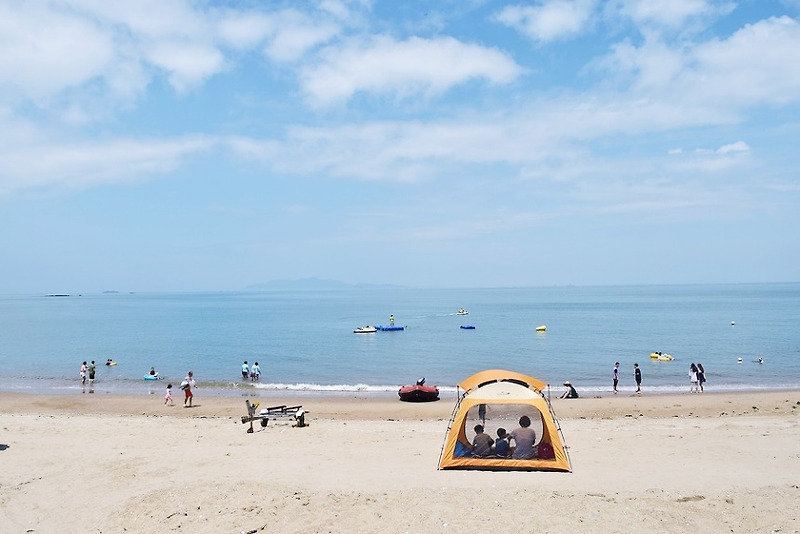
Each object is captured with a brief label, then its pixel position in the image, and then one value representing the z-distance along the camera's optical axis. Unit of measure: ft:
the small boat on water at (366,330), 248.32
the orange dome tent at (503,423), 42.60
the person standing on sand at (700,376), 104.81
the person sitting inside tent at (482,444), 43.39
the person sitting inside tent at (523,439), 43.21
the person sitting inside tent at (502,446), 43.21
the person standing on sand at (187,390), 89.10
